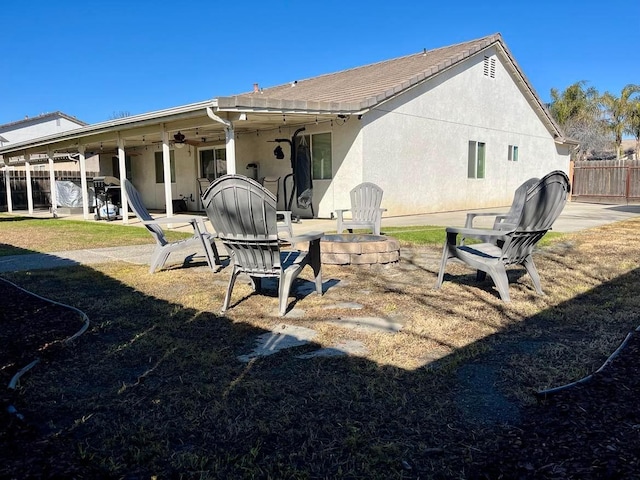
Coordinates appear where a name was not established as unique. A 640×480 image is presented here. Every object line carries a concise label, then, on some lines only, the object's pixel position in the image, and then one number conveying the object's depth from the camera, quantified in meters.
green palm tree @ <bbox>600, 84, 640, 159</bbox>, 31.41
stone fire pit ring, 6.30
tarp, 21.30
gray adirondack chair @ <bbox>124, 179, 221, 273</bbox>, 5.96
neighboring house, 34.47
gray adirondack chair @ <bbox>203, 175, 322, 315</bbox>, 3.95
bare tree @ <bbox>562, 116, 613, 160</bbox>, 34.22
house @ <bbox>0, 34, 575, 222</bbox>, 12.12
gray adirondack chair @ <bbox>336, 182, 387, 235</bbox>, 8.18
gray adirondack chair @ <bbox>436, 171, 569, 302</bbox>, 4.35
